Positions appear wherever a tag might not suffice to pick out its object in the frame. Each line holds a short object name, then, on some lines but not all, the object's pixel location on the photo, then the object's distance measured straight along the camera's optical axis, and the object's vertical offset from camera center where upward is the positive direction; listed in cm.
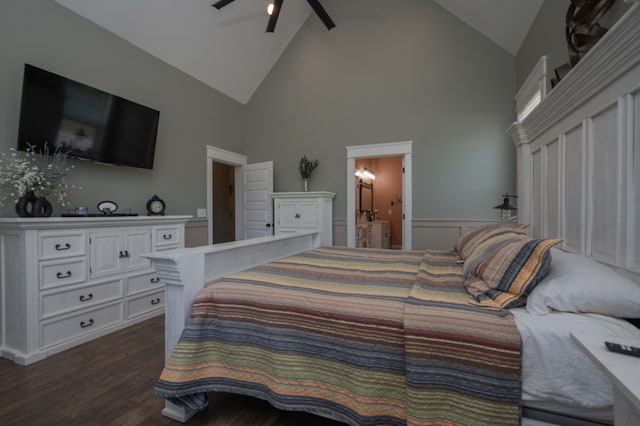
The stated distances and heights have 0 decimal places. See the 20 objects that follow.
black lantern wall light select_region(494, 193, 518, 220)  255 +0
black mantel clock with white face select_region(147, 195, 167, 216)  333 +6
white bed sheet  93 -51
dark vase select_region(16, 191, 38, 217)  218 +5
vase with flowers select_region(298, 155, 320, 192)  459 +70
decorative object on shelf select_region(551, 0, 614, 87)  142 +98
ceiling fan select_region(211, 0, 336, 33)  306 +224
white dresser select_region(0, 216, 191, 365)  211 -58
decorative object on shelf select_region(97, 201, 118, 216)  282 +4
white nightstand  55 -33
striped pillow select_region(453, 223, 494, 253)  210 -18
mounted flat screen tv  234 +84
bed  97 -41
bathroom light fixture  633 +88
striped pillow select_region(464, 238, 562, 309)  114 -26
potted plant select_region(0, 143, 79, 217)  220 +26
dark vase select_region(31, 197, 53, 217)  221 +2
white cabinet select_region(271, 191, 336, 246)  425 -1
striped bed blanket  99 -56
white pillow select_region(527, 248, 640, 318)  99 -29
